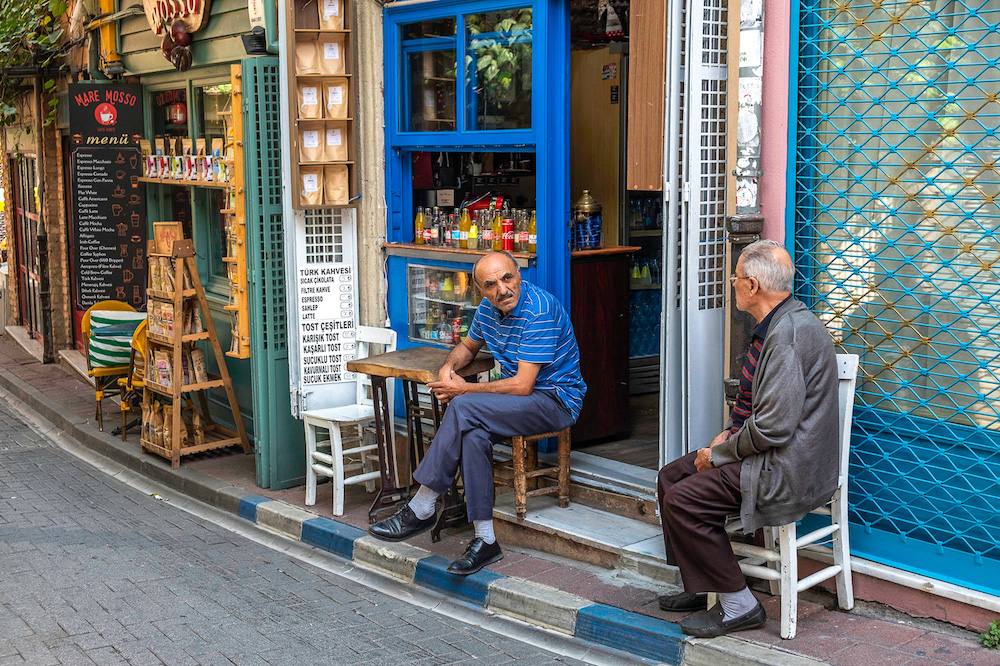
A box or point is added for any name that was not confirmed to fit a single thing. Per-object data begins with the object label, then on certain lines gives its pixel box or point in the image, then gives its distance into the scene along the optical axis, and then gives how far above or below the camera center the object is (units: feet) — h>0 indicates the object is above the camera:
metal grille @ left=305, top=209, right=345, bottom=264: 24.54 -0.36
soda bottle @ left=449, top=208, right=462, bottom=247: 24.36 -0.17
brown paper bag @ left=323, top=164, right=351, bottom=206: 24.49 +0.74
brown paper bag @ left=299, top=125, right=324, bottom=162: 23.90 +1.60
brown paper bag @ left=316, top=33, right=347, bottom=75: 23.97 +3.51
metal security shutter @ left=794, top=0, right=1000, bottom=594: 15.26 -0.54
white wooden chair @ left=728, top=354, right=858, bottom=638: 15.28 -4.65
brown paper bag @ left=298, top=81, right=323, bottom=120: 23.75 +2.51
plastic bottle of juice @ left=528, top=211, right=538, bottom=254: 22.62 -0.41
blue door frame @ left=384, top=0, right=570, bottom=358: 21.66 +1.75
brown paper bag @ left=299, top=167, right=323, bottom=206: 24.03 +0.72
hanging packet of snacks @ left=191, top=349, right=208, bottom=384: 27.84 -3.48
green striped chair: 31.78 -3.60
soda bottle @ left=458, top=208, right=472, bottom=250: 24.23 -0.26
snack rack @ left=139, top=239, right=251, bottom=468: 27.02 -3.41
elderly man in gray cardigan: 14.90 -3.22
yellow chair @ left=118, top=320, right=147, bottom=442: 30.01 -3.82
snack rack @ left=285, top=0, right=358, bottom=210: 23.35 +2.83
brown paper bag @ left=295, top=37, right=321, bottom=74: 23.71 +3.42
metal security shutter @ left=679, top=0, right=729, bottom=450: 17.26 -0.04
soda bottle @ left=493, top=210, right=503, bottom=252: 23.38 -0.32
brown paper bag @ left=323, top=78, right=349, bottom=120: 24.18 +2.60
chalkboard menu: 33.01 +0.85
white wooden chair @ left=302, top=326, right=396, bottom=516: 23.16 -4.56
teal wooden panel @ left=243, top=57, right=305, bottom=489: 24.39 -1.46
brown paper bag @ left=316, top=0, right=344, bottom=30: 23.90 +4.33
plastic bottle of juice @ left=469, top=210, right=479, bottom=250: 23.95 -0.42
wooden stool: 19.92 -4.67
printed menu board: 24.52 -2.30
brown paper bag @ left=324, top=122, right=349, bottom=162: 24.30 +1.66
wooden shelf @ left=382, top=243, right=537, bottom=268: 22.35 -0.73
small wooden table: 20.71 -3.62
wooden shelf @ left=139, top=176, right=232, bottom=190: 28.07 +1.04
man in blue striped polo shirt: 19.03 -3.06
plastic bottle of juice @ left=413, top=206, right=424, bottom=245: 25.22 -0.21
